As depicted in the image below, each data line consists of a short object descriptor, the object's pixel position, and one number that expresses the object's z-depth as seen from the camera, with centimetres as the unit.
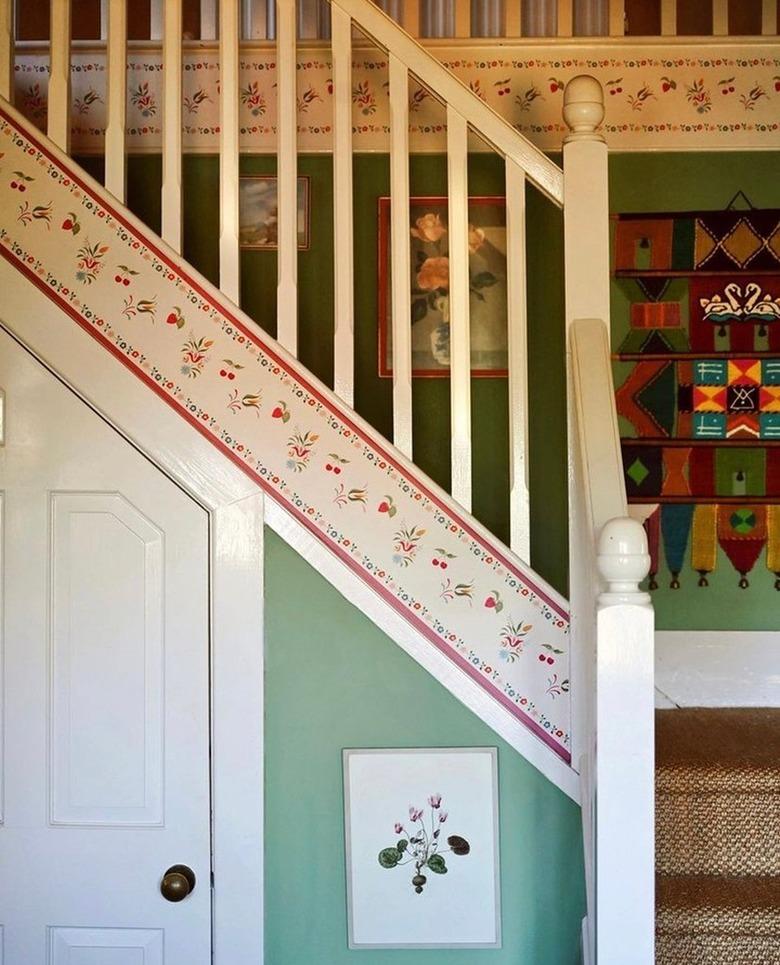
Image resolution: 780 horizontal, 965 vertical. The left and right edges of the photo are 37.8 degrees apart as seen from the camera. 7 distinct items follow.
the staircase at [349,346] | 220
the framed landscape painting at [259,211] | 323
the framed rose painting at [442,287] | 322
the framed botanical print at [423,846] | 221
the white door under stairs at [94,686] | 226
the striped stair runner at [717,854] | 206
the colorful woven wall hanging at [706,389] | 321
